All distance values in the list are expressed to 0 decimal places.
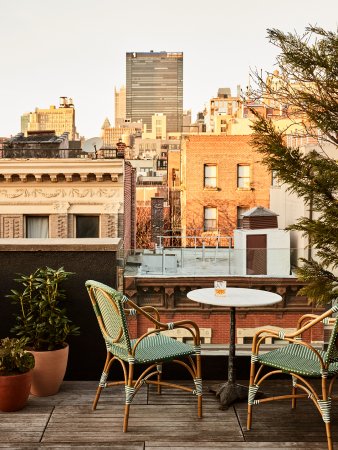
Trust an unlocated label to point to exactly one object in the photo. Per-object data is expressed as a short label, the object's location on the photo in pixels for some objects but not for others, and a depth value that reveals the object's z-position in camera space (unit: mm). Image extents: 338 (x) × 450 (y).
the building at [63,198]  23422
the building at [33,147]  26656
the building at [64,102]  52719
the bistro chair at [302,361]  4305
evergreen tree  5160
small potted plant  4930
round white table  5032
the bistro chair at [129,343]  4624
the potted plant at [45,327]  5375
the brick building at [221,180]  39375
